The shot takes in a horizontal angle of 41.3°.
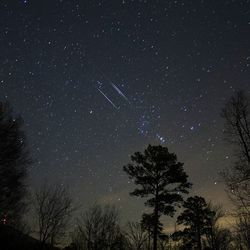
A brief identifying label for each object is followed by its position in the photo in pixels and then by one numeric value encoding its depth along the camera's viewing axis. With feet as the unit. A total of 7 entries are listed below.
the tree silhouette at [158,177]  88.43
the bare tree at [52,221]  108.06
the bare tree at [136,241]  168.04
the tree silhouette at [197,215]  132.77
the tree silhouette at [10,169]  63.31
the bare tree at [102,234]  149.18
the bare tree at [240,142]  49.57
